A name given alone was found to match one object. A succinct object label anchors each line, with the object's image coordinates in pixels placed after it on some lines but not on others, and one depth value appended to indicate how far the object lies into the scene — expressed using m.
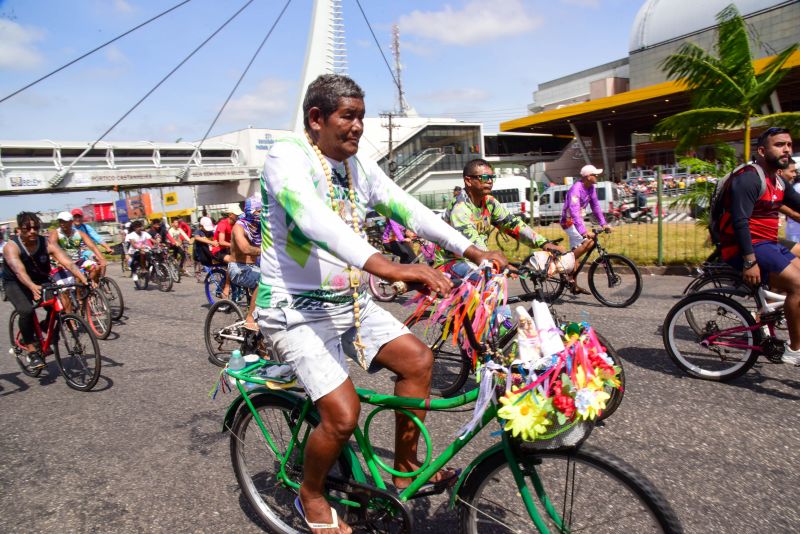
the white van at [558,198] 23.14
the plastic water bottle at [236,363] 2.69
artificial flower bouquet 1.80
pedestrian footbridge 38.19
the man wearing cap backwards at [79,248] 9.17
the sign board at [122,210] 45.28
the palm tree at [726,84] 10.22
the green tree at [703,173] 10.09
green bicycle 1.93
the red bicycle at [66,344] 5.64
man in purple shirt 8.05
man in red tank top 4.04
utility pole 46.99
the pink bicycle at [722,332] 4.18
